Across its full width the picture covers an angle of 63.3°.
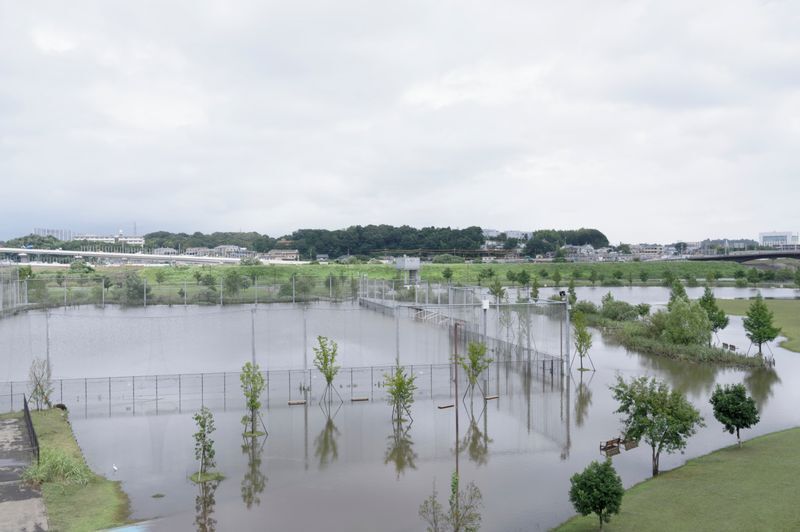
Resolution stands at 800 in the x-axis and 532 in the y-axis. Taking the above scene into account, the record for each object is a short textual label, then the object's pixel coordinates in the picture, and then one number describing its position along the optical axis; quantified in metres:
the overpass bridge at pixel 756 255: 130.12
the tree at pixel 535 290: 64.28
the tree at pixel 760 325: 36.75
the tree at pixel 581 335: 34.19
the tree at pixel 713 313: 42.94
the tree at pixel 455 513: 13.62
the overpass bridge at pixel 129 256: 113.12
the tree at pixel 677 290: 49.79
